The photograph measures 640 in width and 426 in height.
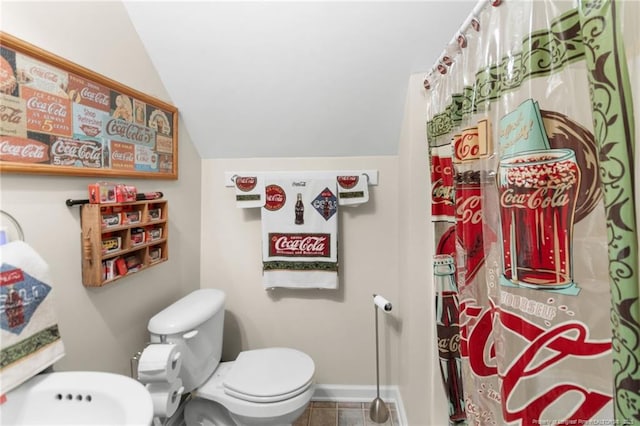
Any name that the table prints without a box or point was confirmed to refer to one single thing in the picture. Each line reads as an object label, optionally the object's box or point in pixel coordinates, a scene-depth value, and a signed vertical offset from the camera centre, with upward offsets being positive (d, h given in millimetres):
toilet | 1320 -743
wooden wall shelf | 1094 -64
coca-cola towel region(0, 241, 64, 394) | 747 -242
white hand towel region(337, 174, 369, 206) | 1789 +174
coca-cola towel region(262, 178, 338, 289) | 1801 -81
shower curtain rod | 760 +565
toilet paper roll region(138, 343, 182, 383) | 1108 -528
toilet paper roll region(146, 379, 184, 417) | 1136 -663
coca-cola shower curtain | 459 +13
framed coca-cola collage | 896 +383
